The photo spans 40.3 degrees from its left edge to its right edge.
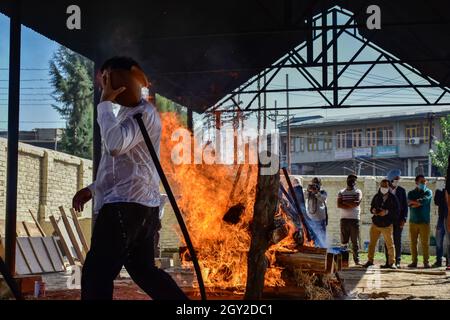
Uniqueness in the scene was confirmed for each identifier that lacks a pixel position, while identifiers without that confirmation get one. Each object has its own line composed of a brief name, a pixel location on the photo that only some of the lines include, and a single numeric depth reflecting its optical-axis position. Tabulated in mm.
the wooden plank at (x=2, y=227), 11074
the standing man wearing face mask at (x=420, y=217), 11820
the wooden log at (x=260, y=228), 4609
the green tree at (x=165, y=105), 30859
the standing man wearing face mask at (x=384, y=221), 11500
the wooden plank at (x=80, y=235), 11852
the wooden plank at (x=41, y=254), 10250
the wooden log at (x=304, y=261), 5902
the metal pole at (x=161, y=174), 3260
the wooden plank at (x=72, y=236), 11398
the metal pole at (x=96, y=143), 7504
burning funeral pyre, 5926
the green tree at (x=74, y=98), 36438
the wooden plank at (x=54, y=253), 10625
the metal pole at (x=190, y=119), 12664
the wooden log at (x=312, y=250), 5969
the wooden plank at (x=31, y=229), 11514
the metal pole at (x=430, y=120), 37706
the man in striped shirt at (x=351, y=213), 12250
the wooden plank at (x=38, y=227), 12000
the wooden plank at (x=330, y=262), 6164
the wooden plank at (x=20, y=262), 9247
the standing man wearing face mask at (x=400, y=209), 11953
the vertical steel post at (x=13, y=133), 6527
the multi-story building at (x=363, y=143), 45094
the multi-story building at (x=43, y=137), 35966
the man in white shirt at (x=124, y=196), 3217
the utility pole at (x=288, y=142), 28531
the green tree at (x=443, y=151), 33281
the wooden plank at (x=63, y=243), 11125
